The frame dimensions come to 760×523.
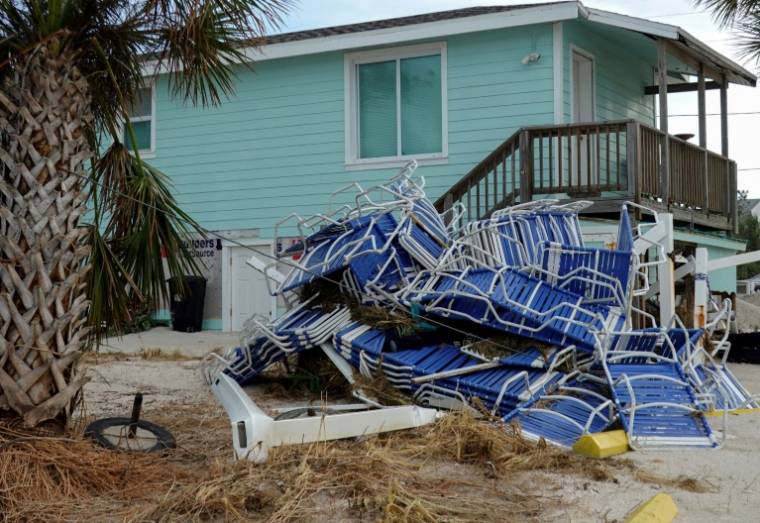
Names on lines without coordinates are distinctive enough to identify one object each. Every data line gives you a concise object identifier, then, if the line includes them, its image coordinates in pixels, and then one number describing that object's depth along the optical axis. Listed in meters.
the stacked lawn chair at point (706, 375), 6.40
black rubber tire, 5.06
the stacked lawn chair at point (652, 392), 5.46
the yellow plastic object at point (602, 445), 5.07
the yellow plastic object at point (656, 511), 3.70
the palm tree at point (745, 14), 12.89
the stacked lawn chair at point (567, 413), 5.52
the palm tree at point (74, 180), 4.79
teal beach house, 12.67
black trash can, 15.88
